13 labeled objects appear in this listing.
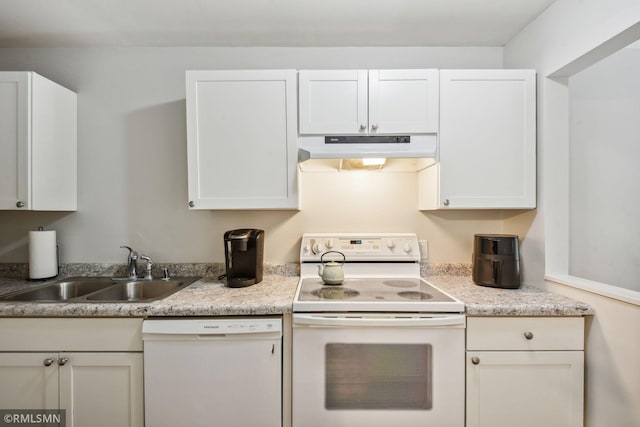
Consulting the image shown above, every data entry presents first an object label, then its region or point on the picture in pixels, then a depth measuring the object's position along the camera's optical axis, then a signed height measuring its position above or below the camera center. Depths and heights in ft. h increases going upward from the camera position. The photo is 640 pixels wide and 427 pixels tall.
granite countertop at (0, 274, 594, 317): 4.45 -1.44
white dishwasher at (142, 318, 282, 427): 4.45 -2.43
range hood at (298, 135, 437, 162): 5.35 +1.20
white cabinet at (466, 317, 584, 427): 4.44 -2.41
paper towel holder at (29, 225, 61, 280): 6.04 -1.22
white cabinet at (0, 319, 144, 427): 4.53 -2.41
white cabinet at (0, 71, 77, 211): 5.40 +1.28
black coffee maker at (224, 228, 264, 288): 5.52 -0.85
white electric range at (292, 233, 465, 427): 4.45 -2.28
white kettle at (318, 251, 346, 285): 5.57 -1.17
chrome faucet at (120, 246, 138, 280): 6.28 -1.12
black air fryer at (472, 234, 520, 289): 5.37 -0.88
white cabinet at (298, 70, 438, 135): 5.45 +2.01
